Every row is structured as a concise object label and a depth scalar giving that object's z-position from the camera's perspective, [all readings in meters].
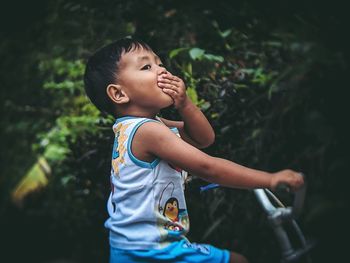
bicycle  1.49
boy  1.74
